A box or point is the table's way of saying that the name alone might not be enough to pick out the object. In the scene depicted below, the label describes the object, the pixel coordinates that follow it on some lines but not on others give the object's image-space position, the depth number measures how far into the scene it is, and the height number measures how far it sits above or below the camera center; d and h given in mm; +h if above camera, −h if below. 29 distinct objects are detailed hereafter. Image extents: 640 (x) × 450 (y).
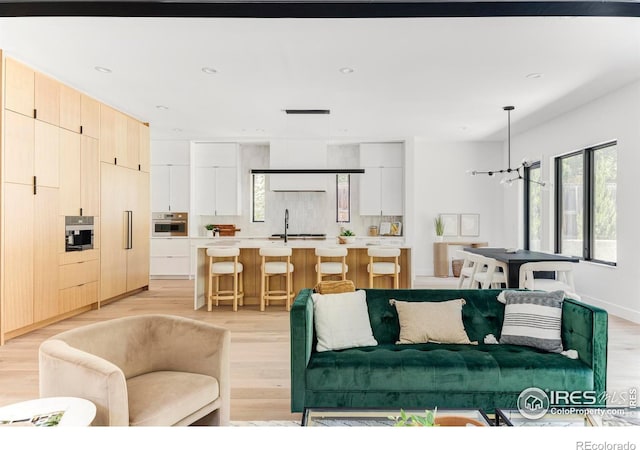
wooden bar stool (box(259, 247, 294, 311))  5469 -670
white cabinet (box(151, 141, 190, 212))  8461 +942
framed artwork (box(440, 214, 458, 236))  8891 -29
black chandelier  5553 +1001
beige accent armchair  1676 -708
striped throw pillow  2662 -650
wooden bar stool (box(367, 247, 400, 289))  5512 -585
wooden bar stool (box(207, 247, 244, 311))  5508 -669
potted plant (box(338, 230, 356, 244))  6127 -235
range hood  6699 +990
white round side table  1466 -705
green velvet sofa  2375 -878
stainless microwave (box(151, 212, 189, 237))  8445 -40
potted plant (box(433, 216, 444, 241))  8688 -155
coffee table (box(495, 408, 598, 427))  1696 -822
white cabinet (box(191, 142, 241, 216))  8492 +864
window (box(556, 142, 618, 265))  5555 +288
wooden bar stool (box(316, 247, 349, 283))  5492 -570
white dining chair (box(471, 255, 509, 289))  4992 -682
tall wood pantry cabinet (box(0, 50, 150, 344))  4184 +350
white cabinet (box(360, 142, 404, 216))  8430 +890
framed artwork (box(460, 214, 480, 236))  8898 -7
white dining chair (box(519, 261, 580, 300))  4371 -614
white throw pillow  2719 -675
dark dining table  4586 -406
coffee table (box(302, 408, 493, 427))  1771 -842
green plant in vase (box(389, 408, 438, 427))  1416 -685
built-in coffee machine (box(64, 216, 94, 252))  5075 -141
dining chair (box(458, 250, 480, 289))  5570 -670
